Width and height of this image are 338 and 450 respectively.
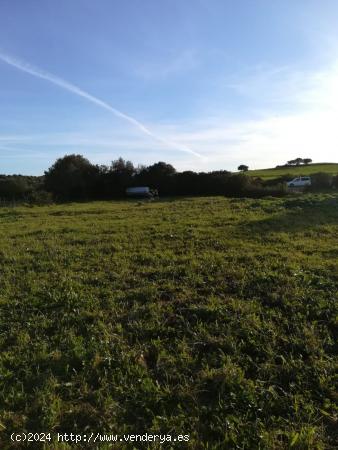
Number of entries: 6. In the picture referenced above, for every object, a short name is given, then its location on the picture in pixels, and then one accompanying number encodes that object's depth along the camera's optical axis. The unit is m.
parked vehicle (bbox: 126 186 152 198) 40.64
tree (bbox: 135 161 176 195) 43.17
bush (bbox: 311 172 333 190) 35.94
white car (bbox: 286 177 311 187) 38.11
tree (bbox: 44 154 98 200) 42.81
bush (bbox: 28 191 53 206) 30.36
